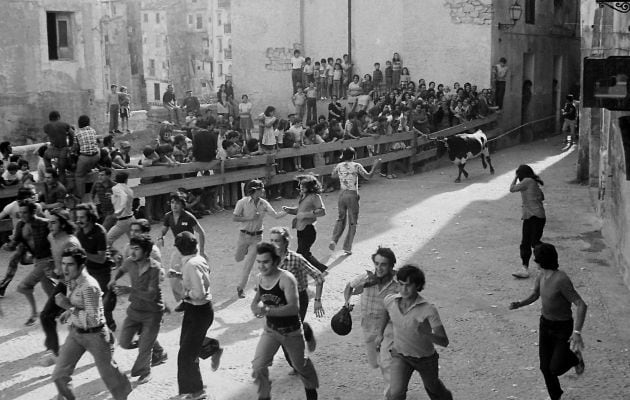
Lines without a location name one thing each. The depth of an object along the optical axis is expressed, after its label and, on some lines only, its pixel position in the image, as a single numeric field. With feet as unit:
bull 69.82
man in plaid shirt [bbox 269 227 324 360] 27.78
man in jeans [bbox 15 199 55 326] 33.01
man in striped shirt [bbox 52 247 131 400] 24.82
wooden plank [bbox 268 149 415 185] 62.34
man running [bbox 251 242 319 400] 24.79
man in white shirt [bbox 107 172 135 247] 40.24
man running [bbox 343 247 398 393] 24.85
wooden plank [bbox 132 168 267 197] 53.42
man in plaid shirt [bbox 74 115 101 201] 50.42
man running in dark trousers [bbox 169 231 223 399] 26.02
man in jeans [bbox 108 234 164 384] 26.99
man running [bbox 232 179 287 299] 37.40
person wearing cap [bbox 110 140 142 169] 52.90
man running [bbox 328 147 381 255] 44.19
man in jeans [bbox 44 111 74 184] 51.01
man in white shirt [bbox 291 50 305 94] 98.99
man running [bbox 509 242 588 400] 25.11
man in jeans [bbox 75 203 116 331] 30.94
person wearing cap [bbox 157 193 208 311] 34.24
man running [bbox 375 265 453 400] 22.52
